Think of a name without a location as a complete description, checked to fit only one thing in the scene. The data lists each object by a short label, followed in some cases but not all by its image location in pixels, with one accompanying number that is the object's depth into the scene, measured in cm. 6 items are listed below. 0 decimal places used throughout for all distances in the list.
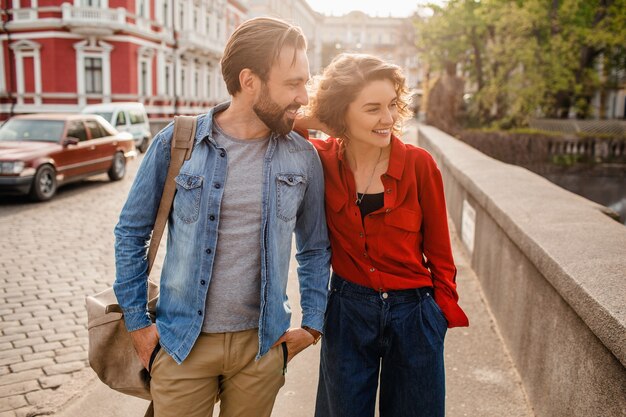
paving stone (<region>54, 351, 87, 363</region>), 446
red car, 1127
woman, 238
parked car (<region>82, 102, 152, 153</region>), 2305
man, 212
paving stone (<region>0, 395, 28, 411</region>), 368
